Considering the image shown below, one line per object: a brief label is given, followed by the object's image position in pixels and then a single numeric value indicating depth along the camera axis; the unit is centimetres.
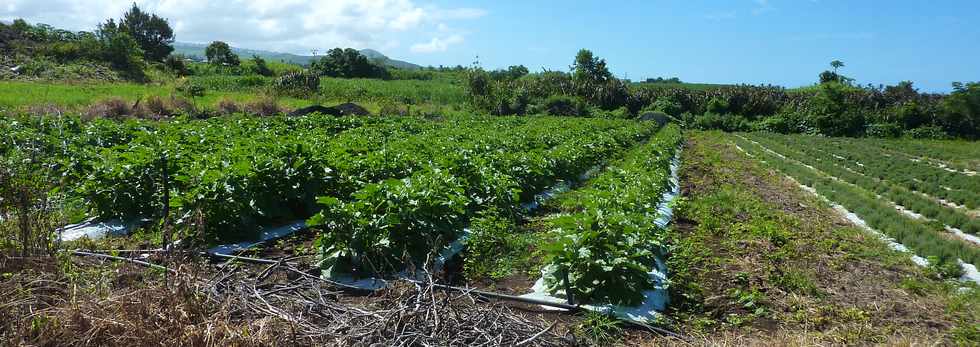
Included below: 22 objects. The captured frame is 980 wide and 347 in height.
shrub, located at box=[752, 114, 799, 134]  3825
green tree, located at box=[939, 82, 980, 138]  3450
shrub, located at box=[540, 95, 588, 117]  4212
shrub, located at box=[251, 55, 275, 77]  5703
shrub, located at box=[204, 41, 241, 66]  6469
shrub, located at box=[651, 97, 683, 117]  4250
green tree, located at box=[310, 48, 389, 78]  6156
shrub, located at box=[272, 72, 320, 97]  3547
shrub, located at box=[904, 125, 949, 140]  3416
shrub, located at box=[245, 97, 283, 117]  2527
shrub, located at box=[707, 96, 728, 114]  4175
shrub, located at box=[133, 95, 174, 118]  2084
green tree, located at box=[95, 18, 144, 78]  4019
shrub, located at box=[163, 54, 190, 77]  4942
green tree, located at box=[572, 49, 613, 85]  5416
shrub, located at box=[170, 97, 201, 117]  2248
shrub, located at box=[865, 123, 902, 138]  3522
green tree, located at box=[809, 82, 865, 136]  3681
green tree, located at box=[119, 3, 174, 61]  6097
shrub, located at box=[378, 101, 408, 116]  3094
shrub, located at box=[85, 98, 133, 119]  1909
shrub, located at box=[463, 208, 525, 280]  645
